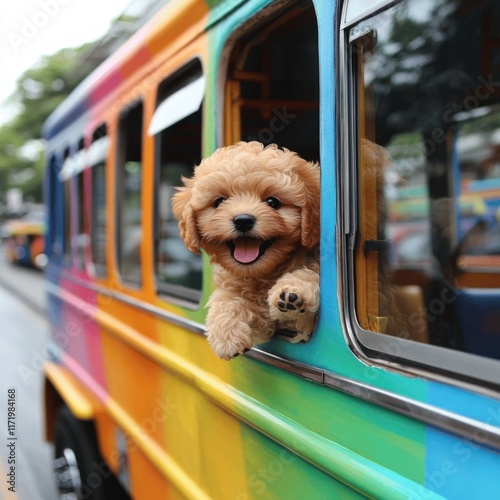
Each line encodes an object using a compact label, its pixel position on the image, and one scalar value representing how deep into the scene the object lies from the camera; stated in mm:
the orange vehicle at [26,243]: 20000
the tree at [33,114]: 22422
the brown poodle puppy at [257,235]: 1541
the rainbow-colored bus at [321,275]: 1313
